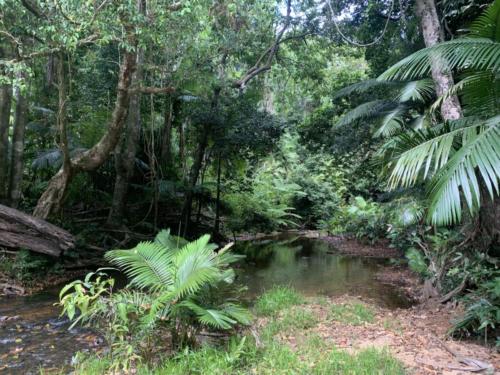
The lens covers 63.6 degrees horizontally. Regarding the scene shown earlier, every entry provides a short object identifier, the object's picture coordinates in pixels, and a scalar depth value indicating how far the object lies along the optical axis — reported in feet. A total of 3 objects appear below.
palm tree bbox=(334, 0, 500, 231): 11.04
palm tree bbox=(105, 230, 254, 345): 12.93
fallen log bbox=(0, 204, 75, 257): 24.13
